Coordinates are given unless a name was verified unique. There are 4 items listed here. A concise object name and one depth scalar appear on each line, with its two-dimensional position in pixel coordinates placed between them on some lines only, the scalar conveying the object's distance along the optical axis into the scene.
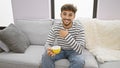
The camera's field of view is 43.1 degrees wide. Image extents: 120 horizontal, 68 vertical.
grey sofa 1.73
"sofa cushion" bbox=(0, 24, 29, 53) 1.94
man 1.67
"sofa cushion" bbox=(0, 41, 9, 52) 1.97
